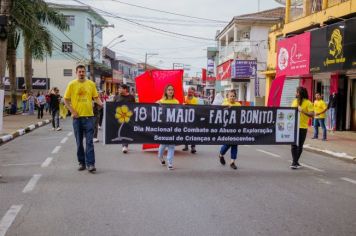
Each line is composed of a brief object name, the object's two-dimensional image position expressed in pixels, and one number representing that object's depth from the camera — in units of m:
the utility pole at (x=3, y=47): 19.80
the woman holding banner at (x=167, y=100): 9.74
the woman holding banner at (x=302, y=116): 9.90
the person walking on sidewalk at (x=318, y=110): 16.81
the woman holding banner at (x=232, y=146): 9.76
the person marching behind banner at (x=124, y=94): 12.24
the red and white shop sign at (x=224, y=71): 39.31
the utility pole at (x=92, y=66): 45.72
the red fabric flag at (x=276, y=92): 10.40
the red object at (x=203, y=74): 66.51
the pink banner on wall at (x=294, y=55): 21.53
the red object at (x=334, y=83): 20.38
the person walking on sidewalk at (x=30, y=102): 30.34
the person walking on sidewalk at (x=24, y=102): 31.05
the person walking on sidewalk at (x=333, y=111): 18.72
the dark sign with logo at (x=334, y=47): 17.28
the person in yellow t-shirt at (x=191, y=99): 12.26
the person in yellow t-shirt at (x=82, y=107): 8.75
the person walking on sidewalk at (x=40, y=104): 27.27
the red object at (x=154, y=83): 12.21
